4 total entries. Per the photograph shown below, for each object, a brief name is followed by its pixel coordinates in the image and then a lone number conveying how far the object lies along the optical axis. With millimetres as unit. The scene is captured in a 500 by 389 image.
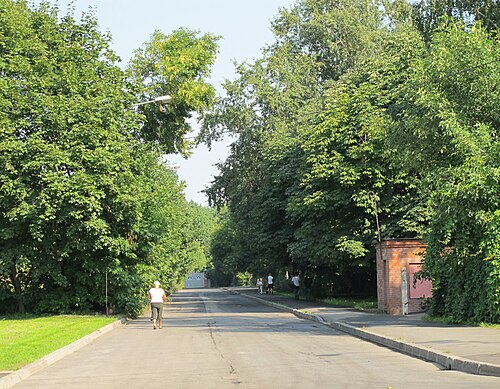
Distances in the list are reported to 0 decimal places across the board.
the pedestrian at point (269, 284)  67056
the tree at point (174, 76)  42156
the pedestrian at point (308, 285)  51375
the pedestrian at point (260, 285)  74875
